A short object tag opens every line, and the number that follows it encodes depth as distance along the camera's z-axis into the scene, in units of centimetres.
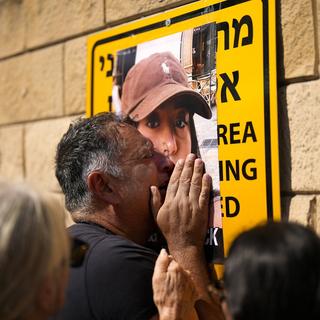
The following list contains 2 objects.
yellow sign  218
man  229
